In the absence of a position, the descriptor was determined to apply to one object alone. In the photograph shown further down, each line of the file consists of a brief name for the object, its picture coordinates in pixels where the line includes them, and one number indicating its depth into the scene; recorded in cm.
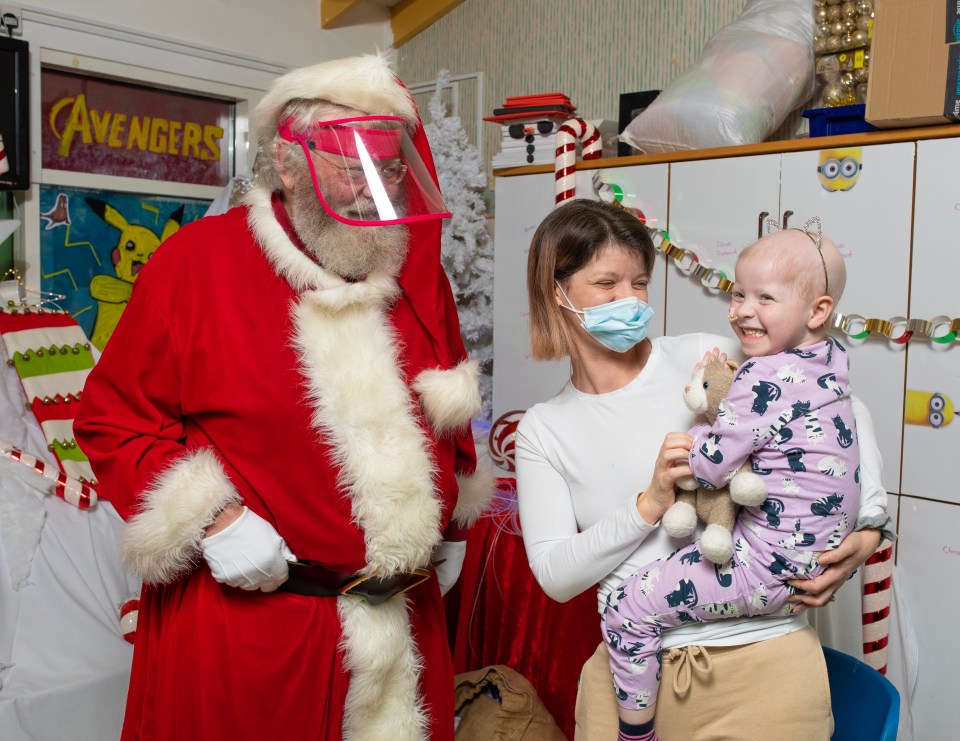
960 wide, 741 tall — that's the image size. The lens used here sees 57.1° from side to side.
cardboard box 223
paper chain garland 234
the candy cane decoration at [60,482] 262
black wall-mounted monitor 325
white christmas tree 385
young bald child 135
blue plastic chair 162
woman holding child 139
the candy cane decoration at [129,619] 244
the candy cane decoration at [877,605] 237
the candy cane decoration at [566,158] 315
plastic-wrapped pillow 278
